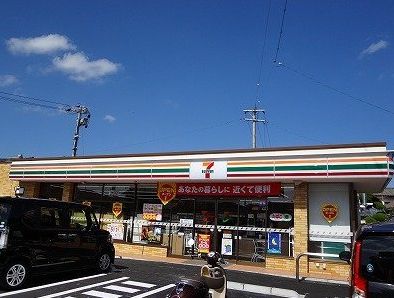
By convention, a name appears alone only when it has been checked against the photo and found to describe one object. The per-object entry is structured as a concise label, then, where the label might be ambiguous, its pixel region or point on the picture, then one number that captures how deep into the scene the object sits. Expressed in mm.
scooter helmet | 6784
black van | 9258
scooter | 6283
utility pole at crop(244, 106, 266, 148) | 35750
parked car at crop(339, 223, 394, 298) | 4816
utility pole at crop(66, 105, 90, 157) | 36519
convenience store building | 13250
